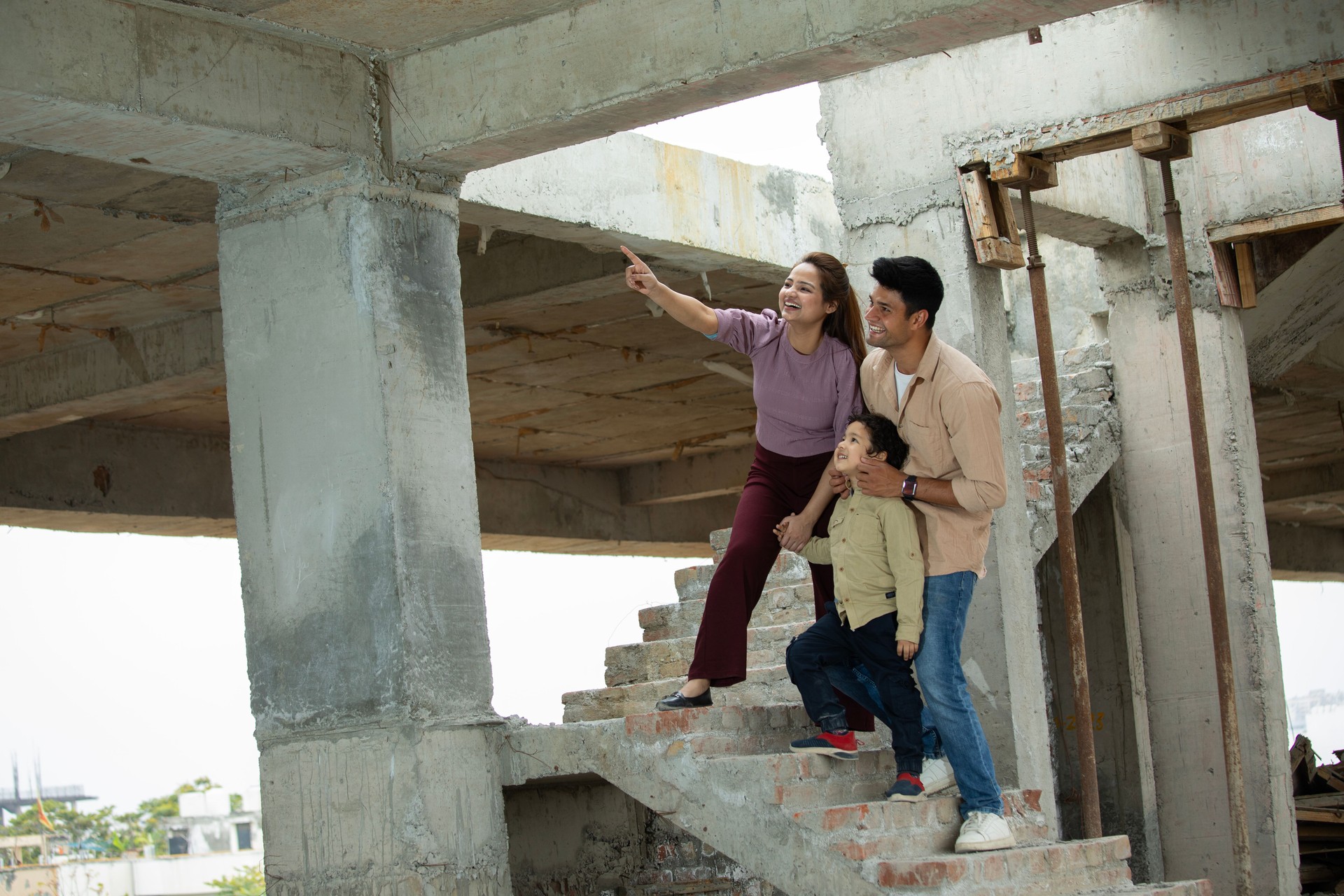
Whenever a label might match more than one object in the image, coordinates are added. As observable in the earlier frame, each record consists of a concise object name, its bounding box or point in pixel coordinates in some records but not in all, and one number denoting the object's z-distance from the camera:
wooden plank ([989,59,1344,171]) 6.86
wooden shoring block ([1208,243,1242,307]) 9.06
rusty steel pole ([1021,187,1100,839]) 7.44
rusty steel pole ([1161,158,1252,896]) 7.59
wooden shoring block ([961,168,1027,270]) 7.29
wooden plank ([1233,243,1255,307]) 9.16
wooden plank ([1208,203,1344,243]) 8.85
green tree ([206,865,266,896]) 30.12
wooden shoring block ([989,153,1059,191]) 7.48
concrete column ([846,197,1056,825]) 6.98
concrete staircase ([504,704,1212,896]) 5.18
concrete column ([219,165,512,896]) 5.80
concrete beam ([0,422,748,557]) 13.14
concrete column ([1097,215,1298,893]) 8.49
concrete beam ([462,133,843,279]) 8.45
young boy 5.27
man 5.23
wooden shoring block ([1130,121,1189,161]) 7.44
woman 5.64
